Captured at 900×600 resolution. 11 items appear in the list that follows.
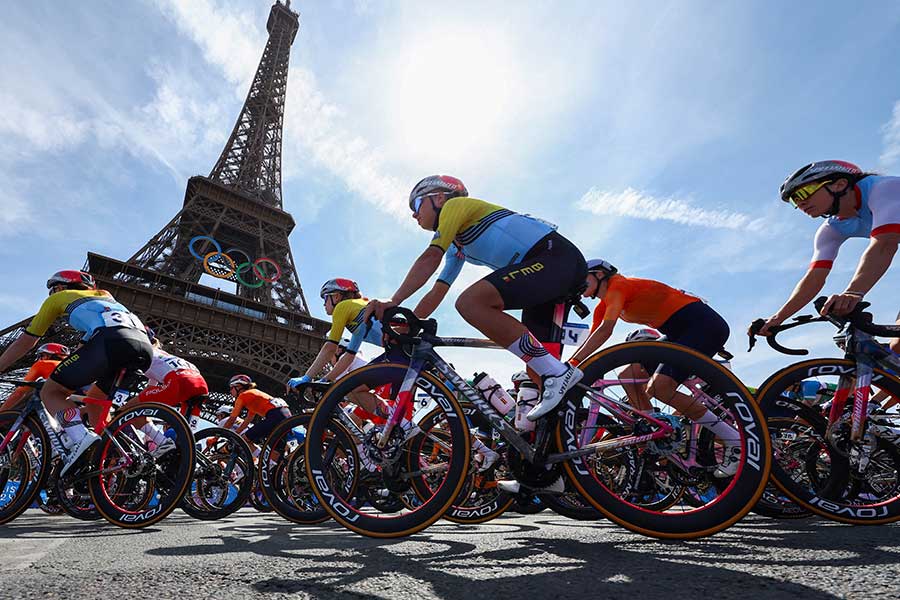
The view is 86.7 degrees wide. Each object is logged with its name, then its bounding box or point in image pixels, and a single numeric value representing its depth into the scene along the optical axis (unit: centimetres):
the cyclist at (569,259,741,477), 358
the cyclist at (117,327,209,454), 525
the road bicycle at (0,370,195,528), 353
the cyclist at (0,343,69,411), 486
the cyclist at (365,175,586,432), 233
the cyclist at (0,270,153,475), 376
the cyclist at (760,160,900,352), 262
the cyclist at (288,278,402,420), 368
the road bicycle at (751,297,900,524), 247
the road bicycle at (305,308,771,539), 189
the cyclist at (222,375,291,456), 555
